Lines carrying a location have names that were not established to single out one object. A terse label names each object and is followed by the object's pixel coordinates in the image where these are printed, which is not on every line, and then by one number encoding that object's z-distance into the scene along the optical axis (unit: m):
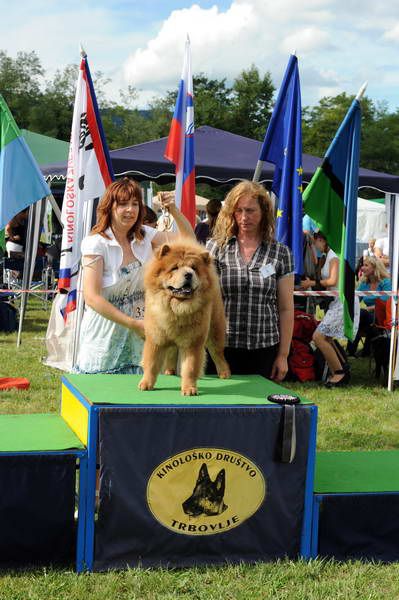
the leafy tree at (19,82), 59.00
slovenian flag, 6.60
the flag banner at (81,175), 7.07
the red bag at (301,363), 8.73
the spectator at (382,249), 14.02
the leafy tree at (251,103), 61.53
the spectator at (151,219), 8.41
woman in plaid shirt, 3.99
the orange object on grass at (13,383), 7.52
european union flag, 6.46
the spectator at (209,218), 10.86
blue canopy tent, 10.11
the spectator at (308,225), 11.99
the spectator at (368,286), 9.98
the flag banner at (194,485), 3.27
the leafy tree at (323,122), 59.38
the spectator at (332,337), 8.46
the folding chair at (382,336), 8.99
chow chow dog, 3.35
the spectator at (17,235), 13.30
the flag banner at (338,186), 6.30
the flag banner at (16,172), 8.05
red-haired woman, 3.82
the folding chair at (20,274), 12.88
